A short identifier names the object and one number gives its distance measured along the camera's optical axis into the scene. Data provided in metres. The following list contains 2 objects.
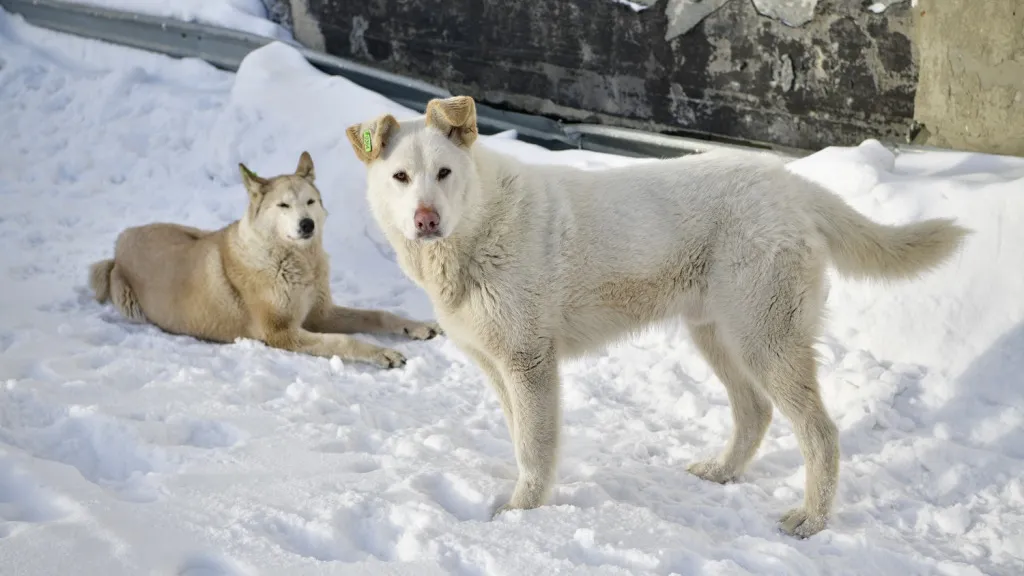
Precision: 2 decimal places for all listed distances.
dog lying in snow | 6.16
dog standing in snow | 3.85
